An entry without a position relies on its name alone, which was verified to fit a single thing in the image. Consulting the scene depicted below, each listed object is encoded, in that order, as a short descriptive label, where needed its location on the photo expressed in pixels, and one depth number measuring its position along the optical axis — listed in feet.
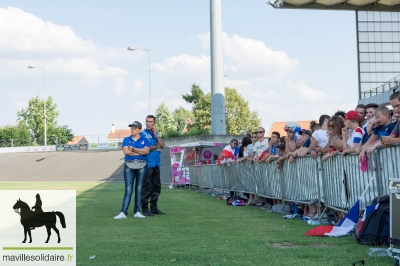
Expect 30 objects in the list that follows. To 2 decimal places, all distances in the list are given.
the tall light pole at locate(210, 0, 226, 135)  147.13
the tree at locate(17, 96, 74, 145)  348.59
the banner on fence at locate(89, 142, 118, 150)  270.46
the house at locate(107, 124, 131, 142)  277.76
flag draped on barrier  28.63
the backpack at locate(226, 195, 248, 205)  57.72
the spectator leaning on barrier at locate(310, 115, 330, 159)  38.22
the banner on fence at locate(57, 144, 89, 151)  275.59
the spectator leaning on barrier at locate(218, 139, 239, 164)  69.15
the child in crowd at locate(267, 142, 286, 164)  46.68
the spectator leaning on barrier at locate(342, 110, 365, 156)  31.83
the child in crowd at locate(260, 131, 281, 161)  50.14
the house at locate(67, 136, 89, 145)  282.54
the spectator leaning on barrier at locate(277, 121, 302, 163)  43.71
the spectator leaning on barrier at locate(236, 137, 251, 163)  59.37
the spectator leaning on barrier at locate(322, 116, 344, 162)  34.40
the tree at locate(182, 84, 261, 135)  328.08
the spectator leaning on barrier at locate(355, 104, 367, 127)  36.73
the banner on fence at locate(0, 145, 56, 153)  285.23
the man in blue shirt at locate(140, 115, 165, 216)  44.57
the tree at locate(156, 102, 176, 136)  372.17
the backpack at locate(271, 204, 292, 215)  43.96
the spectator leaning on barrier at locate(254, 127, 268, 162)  54.03
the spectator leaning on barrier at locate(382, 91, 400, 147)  26.07
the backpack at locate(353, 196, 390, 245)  24.29
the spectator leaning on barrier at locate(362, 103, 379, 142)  29.96
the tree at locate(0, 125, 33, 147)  310.86
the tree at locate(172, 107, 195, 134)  382.63
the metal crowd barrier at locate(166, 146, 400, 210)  27.91
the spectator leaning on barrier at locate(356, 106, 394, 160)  28.50
